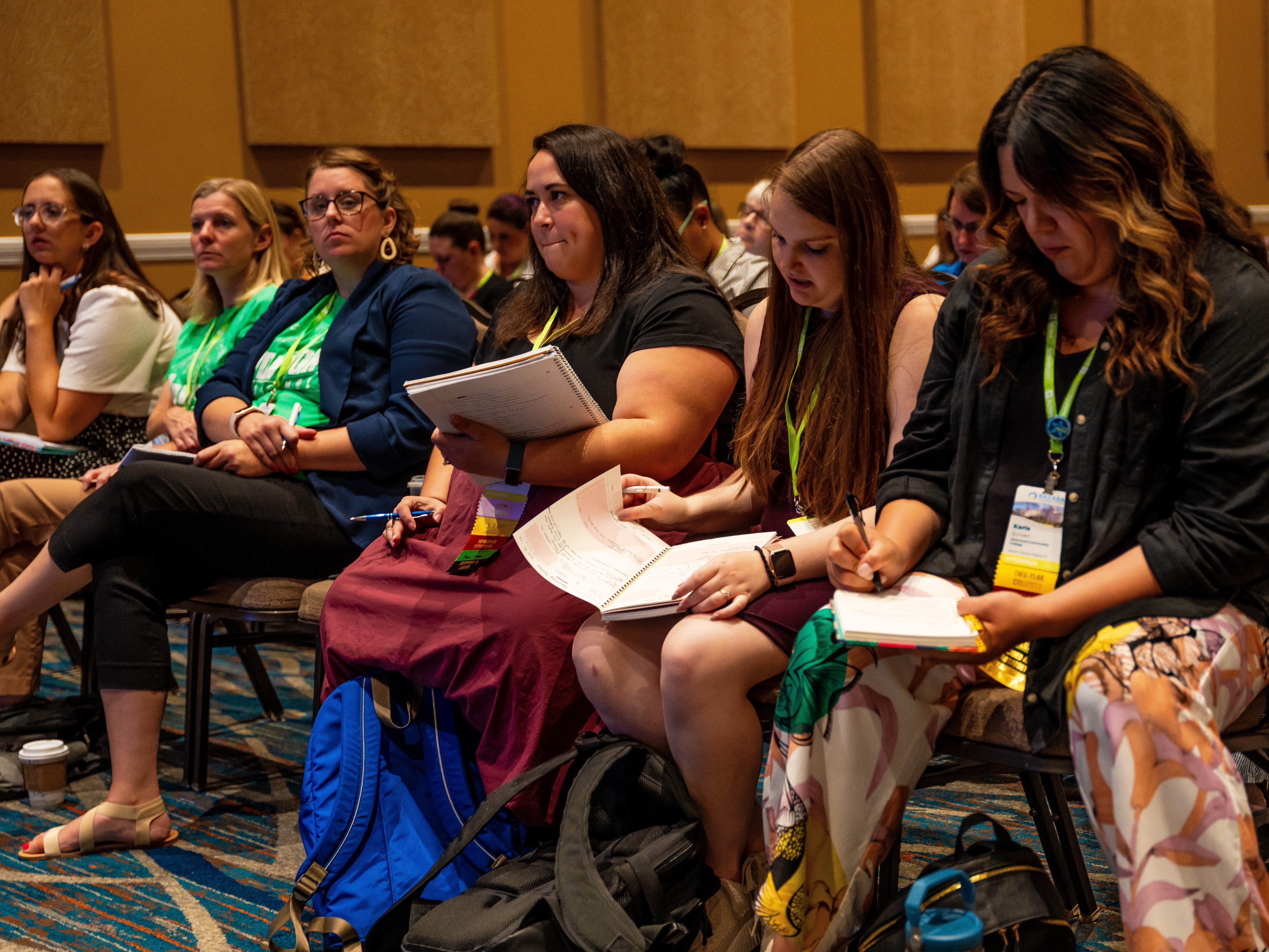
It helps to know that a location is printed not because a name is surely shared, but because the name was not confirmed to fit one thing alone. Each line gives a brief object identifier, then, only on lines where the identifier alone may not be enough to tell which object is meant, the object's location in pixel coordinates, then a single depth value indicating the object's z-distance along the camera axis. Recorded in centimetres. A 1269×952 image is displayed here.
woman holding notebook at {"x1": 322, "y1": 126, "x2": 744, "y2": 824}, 199
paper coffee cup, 269
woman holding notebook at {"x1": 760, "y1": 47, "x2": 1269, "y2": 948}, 132
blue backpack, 199
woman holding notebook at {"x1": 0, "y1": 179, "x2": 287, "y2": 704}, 305
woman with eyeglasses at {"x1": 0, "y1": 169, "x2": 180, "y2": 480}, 325
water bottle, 136
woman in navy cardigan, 249
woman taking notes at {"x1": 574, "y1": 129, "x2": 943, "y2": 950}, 172
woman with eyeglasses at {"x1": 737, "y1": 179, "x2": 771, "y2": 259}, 346
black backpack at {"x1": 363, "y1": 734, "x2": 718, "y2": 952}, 165
